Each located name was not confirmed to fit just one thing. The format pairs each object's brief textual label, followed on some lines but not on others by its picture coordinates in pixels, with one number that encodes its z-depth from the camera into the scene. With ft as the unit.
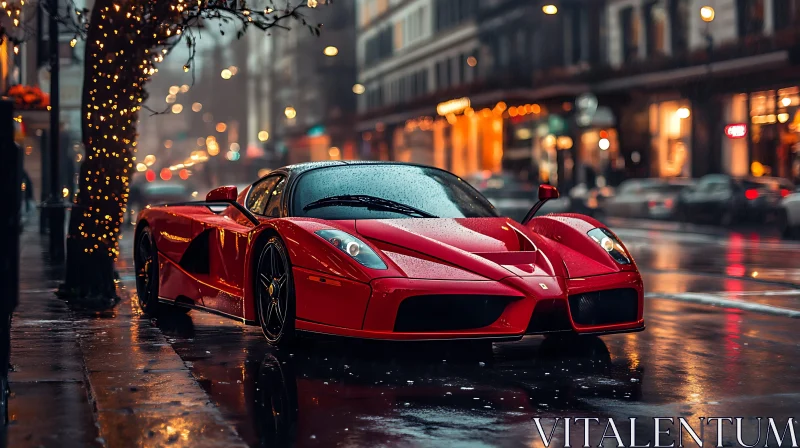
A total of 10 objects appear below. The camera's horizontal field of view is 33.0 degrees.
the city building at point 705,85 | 132.98
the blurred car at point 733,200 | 107.86
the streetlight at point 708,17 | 131.31
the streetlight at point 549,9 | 171.22
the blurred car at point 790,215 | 89.30
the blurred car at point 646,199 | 121.90
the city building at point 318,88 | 345.92
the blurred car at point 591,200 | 122.83
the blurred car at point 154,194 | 135.95
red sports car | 25.16
